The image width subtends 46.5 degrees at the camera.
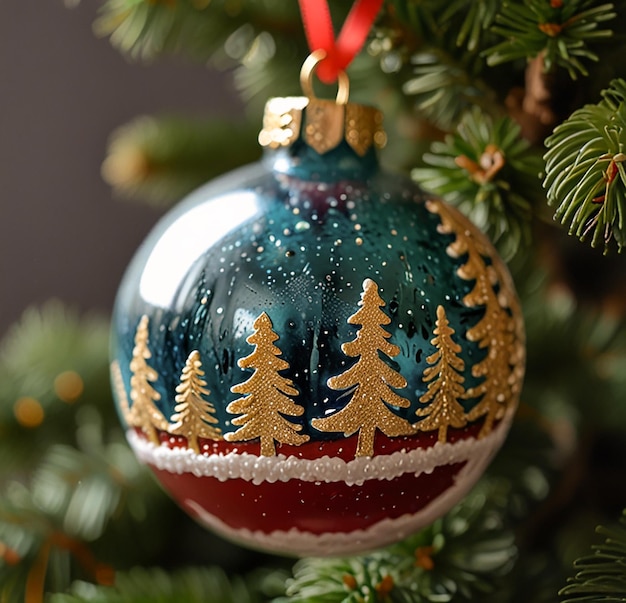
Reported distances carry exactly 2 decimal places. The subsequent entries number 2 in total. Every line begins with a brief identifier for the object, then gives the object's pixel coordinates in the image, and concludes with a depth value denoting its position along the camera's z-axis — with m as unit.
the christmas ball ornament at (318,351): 0.34
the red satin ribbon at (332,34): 0.40
